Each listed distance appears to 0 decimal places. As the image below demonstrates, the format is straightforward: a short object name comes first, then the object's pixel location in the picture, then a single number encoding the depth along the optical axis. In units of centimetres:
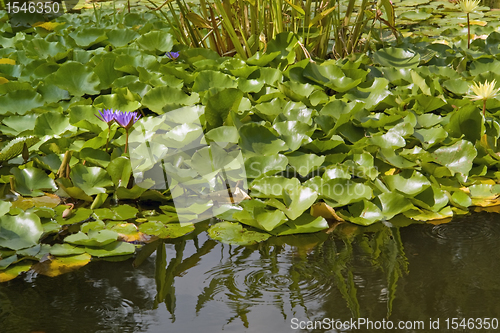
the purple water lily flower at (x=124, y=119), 660
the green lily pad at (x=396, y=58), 774
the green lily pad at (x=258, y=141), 680
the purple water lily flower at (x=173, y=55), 785
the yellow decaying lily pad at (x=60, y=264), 625
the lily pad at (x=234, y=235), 643
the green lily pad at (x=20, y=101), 724
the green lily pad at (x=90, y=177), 668
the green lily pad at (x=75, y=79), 744
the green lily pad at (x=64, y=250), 631
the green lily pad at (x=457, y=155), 679
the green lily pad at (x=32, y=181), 666
